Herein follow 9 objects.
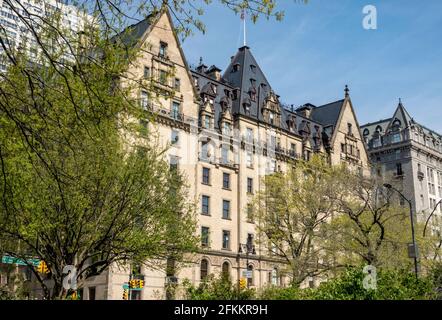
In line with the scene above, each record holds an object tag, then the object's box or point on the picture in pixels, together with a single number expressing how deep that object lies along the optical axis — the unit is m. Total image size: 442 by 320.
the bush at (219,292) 23.12
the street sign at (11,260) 25.14
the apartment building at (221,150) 48.38
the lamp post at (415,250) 28.12
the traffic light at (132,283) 33.04
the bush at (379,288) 16.44
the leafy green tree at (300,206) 40.19
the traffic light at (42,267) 26.59
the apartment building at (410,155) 83.44
